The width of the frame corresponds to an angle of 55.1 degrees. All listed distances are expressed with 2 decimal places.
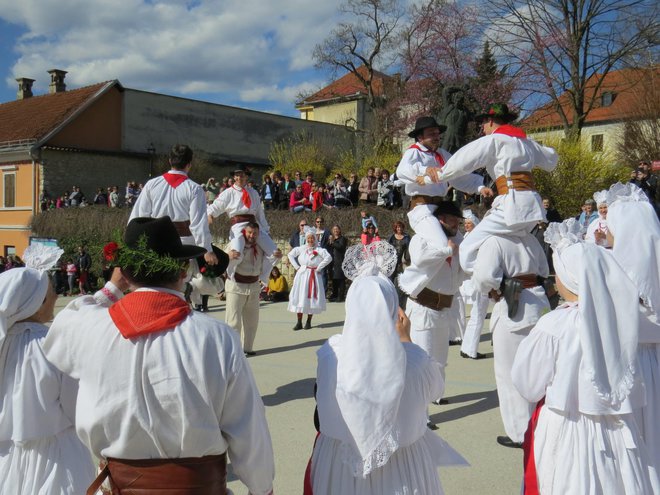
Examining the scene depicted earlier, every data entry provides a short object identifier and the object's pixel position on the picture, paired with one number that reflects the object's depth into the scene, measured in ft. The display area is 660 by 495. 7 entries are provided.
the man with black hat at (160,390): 7.45
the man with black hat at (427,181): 17.95
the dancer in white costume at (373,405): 8.82
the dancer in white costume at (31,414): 9.89
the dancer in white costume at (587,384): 9.25
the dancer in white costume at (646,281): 10.36
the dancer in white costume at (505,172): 15.81
